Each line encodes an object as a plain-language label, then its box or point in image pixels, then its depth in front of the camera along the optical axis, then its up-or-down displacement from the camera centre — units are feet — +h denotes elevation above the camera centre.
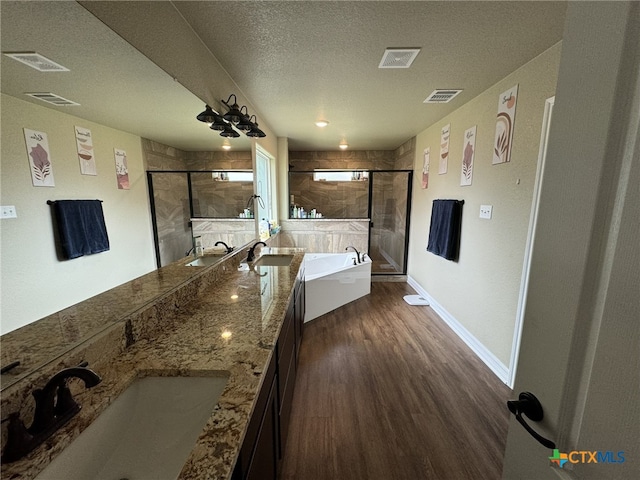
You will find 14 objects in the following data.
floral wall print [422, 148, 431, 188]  12.85 +1.85
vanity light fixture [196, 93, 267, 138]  6.06 +2.15
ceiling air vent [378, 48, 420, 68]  5.96 +3.53
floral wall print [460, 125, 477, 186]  8.83 +1.74
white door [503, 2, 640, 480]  1.39 -0.35
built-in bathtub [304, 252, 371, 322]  10.50 -3.62
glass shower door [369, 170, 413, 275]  15.84 -1.11
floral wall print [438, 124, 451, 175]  10.77 +2.32
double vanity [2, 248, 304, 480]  2.11 -1.97
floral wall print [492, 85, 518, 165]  6.93 +2.23
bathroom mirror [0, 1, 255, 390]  2.36 +1.34
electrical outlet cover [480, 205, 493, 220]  7.88 -0.19
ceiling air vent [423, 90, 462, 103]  8.34 +3.63
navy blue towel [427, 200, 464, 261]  9.72 -0.93
